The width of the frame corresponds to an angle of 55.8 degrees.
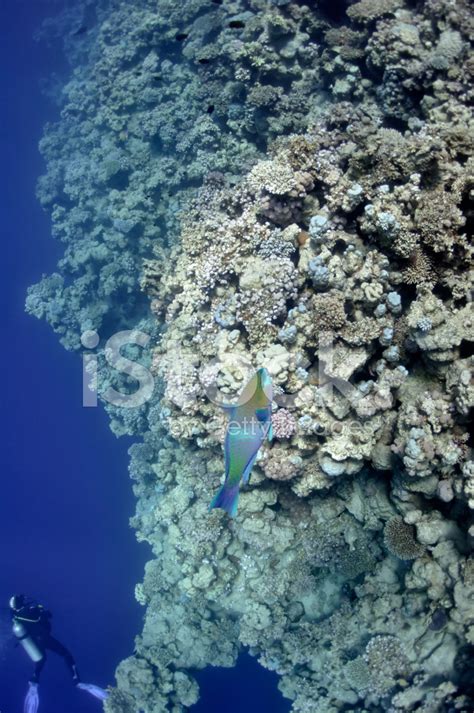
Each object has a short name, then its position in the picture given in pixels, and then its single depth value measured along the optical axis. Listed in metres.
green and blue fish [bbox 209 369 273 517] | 2.60
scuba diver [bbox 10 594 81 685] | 14.56
